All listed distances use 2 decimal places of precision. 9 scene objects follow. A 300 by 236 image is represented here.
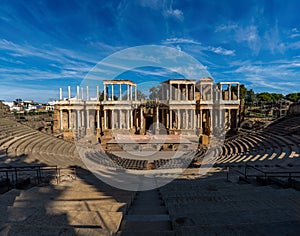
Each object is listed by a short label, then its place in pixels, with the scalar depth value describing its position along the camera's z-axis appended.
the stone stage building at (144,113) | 31.00
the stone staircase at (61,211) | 2.50
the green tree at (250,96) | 68.94
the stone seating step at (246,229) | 2.42
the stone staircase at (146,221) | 2.76
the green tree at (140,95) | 45.77
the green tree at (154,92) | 44.71
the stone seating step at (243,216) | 2.95
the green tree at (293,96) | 62.50
